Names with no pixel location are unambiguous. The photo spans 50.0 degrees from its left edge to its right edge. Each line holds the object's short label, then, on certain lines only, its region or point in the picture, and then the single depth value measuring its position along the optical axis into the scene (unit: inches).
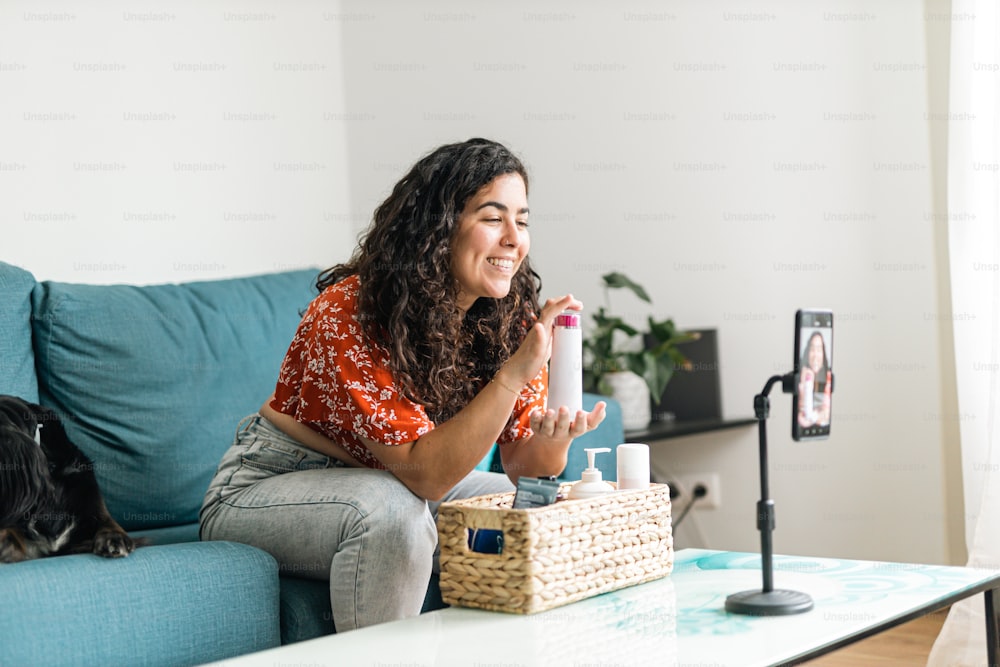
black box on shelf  110.6
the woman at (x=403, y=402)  61.9
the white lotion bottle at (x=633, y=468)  59.1
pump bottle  57.3
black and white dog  60.6
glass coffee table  45.4
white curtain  88.7
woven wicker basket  51.9
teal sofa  56.1
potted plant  104.4
